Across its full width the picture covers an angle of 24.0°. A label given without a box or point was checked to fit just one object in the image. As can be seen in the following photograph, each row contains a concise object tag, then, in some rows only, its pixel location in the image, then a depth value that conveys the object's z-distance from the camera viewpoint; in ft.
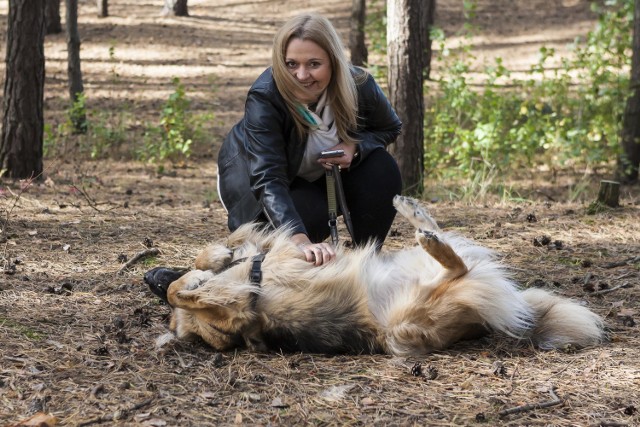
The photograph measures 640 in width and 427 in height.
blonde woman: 24.72
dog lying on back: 21.98
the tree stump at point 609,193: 40.12
